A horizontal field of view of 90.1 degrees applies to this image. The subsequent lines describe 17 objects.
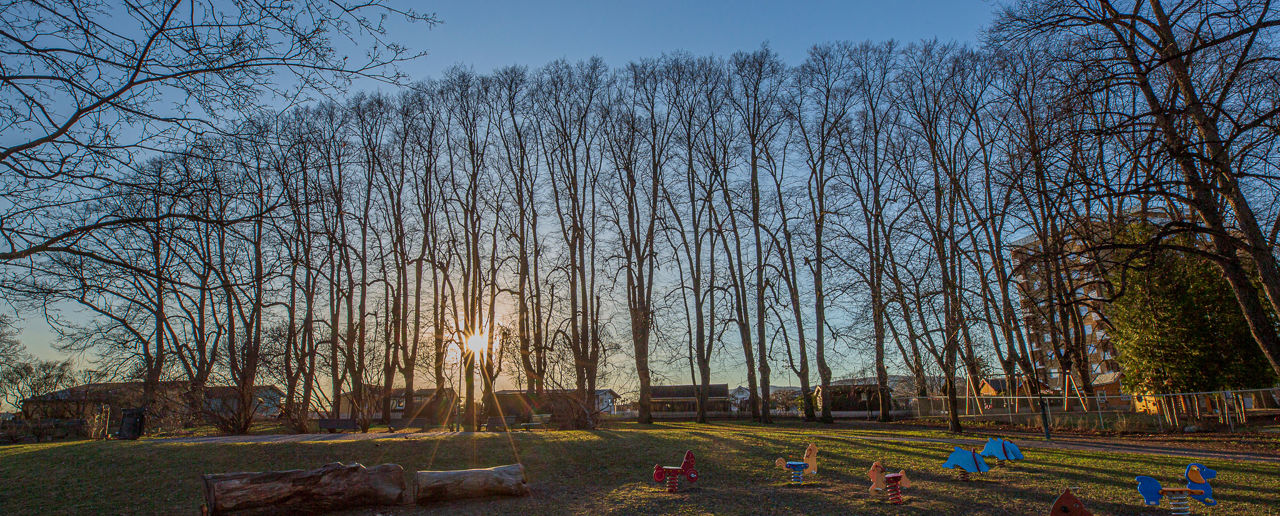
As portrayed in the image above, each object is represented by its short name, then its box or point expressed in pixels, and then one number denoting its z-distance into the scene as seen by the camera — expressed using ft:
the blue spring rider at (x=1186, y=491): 20.52
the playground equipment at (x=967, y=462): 28.66
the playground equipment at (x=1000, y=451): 31.76
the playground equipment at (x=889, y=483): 24.99
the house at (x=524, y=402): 82.47
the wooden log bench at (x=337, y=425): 66.03
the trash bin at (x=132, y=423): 53.52
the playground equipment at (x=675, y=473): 28.91
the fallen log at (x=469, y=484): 27.37
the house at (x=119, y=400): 67.21
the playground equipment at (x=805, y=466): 29.68
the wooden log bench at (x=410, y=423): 83.51
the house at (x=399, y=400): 77.96
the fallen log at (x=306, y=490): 24.14
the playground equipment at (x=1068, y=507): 18.71
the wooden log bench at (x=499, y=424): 68.73
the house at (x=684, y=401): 135.33
